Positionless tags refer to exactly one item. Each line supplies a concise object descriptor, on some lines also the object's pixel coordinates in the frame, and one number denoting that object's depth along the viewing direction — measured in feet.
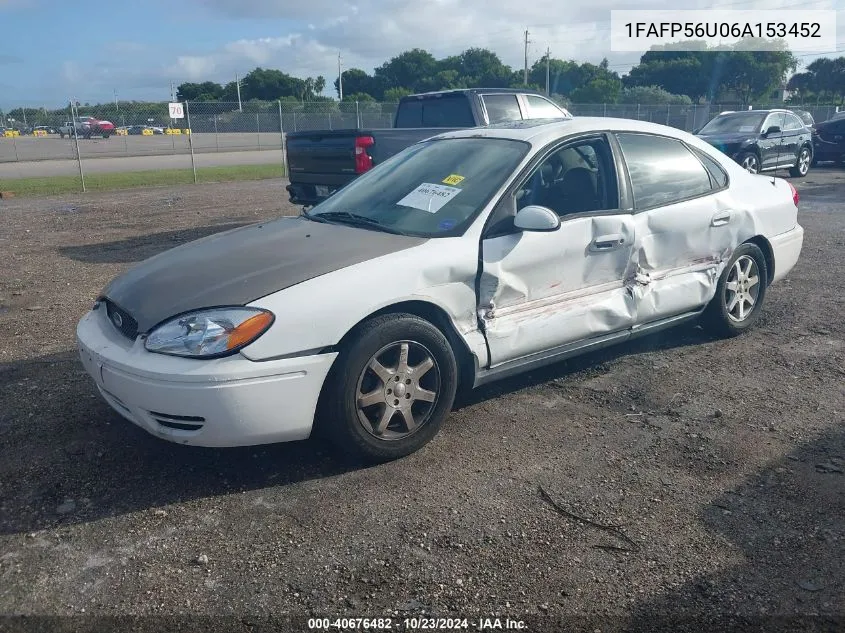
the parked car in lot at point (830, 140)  67.62
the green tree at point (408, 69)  287.48
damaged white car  10.78
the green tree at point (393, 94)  214.26
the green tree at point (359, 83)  291.99
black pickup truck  28.50
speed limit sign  65.10
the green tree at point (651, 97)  188.90
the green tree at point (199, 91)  263.70
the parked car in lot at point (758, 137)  52.55
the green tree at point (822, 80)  258.78
